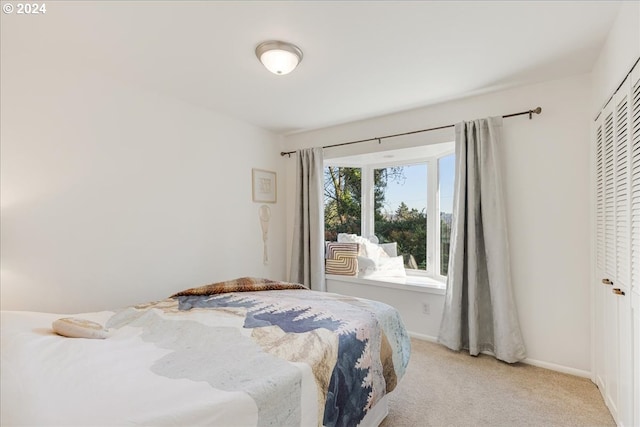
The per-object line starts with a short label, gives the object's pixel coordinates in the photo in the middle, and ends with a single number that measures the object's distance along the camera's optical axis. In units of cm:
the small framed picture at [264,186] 359
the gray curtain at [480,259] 248
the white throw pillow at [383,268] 356
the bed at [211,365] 88
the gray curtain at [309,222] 362
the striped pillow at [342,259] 363
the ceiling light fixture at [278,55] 190
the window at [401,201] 345
